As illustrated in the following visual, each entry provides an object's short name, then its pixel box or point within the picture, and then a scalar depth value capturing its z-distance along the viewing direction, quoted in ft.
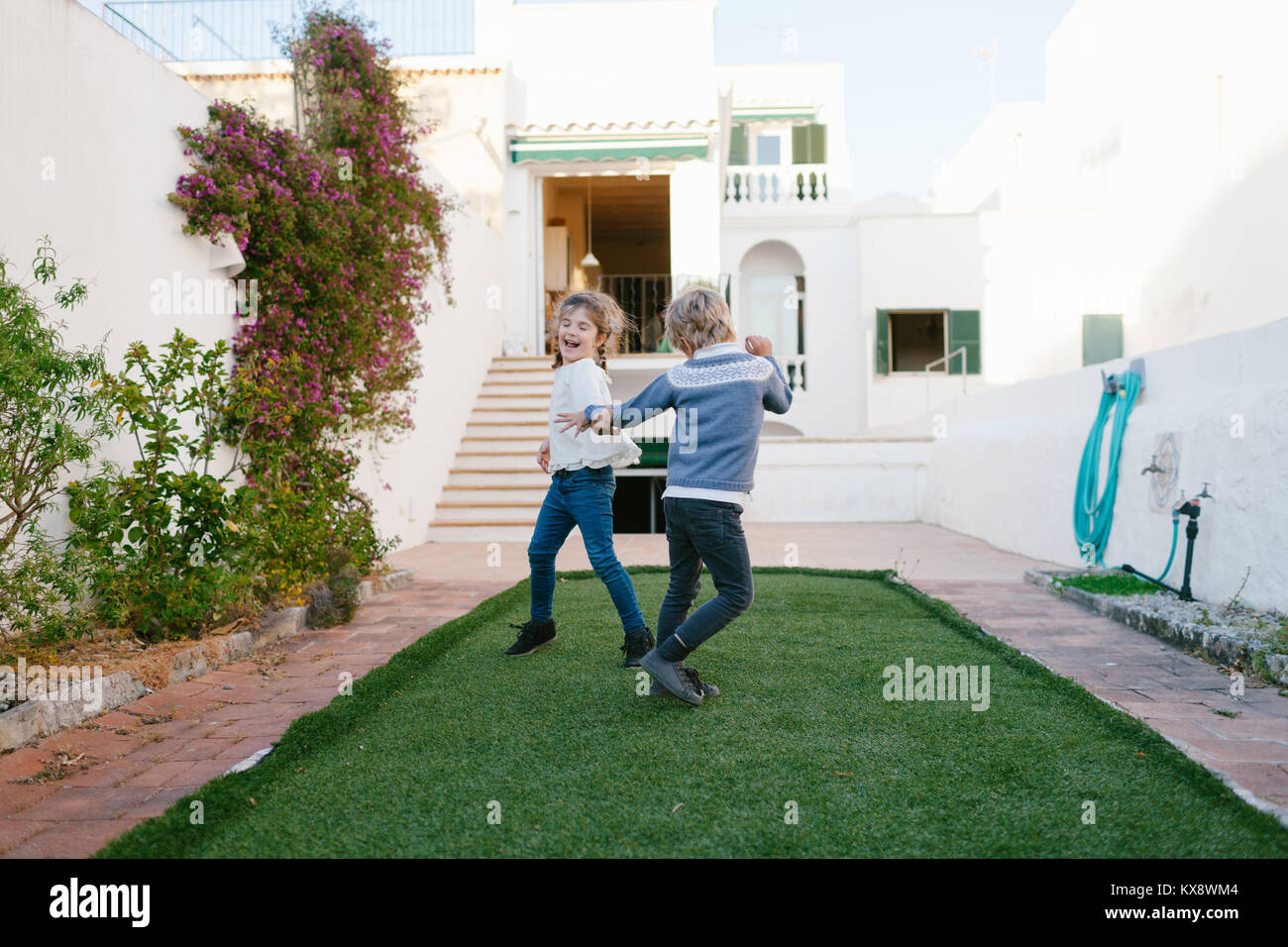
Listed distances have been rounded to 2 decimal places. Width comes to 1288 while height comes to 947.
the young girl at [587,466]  10.92
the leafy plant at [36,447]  9.09
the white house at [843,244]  17.38
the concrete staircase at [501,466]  27.63
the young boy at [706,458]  9.01
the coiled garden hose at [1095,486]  18.53
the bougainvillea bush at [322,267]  15.08
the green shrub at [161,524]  10.72
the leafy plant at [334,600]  13.93
